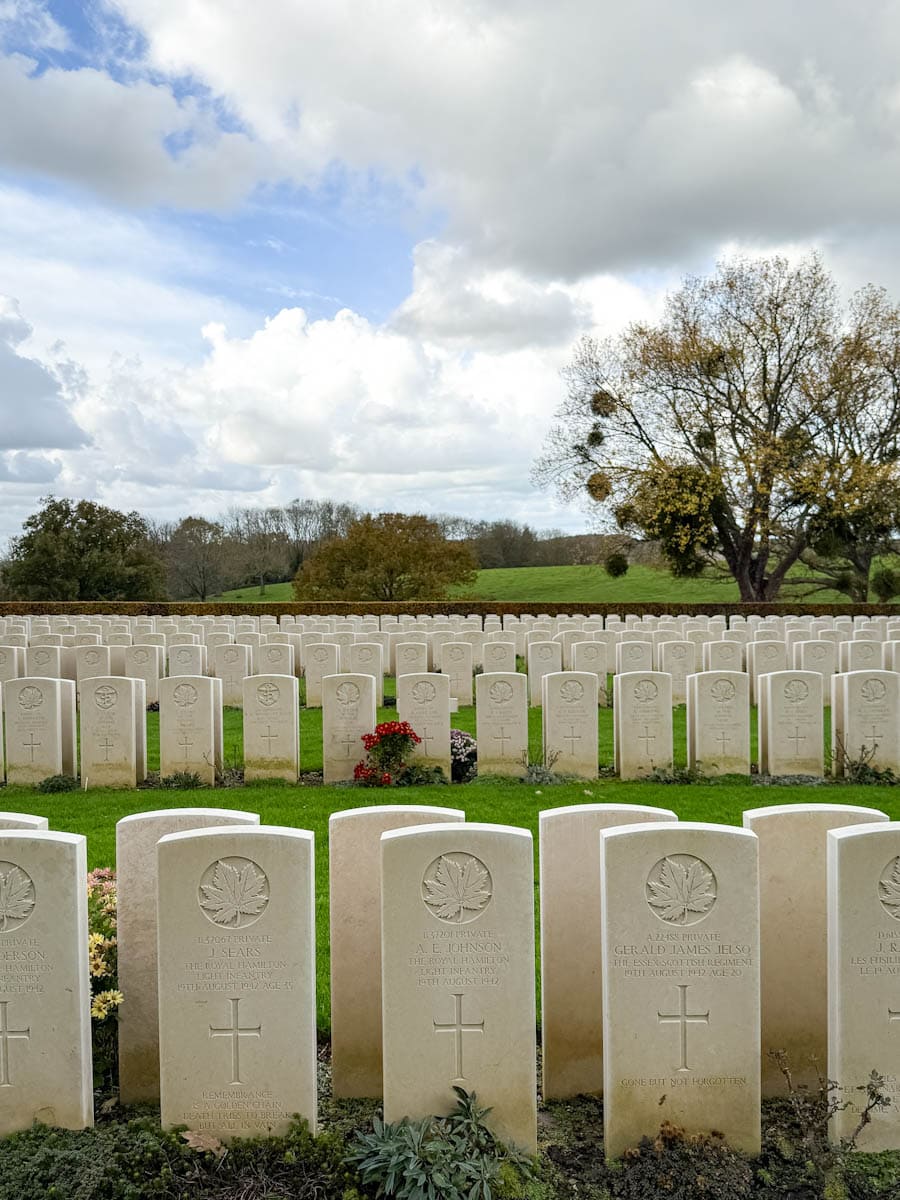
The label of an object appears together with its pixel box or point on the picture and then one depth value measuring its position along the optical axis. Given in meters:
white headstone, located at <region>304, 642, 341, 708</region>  14.28
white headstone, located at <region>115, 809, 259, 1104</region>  3.88
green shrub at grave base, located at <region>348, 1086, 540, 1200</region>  3.09
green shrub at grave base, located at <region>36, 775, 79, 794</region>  9.30
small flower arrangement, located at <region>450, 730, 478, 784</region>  9.96
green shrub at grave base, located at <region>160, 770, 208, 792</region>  9.45
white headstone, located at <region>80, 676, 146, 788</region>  9.45
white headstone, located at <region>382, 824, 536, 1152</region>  3.42
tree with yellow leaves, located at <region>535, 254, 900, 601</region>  30.41
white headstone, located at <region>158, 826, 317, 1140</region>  3.43
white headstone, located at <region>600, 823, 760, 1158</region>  3.43
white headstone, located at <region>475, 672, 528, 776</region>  9.84
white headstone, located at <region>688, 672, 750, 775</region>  9.66
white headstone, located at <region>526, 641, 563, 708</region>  14.54
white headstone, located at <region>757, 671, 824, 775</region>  9.77
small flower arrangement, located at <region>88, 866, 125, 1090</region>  3.79
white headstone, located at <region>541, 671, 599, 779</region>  9.75
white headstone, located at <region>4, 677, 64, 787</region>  9.49
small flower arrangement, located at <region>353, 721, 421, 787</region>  9.45
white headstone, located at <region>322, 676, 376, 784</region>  9.74
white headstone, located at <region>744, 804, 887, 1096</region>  3.99
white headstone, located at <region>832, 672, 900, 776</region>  9.71
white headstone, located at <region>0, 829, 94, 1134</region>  3.42
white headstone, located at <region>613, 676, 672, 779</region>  9.62
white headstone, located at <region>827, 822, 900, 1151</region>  3.40
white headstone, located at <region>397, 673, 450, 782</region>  9.90
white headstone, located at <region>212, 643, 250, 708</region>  14.55
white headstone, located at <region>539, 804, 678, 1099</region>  3.95
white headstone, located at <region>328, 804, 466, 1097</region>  3.93
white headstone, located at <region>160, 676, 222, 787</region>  9.48
